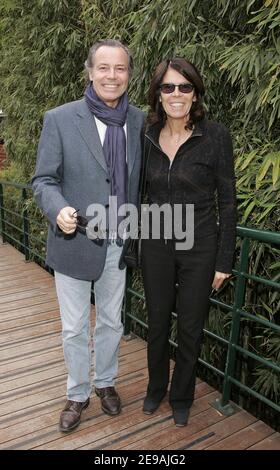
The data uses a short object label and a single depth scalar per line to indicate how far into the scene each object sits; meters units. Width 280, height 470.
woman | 1.69
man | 1.69
